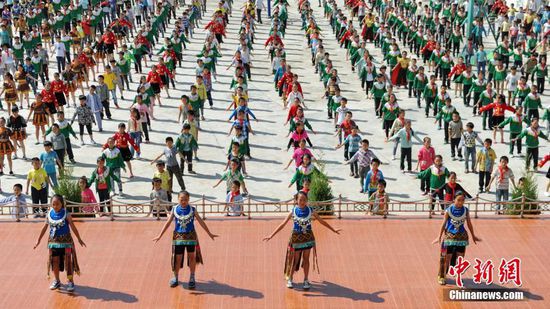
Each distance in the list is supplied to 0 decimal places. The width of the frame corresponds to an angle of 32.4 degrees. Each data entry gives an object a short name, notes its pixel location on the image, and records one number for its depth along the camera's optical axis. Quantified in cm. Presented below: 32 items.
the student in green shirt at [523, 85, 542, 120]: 2752
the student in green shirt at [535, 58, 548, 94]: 3086
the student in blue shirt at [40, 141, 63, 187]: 2152
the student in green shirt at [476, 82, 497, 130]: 2794
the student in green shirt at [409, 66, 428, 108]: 2947
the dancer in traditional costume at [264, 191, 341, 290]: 1520
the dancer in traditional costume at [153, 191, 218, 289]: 1526
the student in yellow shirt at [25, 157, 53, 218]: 2050
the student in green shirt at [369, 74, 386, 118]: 2880
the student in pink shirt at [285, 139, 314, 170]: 2200
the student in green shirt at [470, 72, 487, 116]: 2936
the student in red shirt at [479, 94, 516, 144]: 2656
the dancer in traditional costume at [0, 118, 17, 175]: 2325
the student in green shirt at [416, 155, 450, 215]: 2047
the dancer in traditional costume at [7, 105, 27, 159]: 2436
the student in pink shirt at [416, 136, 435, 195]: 2203
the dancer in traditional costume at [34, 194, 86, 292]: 1519
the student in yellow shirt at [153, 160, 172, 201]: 2014
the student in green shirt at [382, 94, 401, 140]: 2603
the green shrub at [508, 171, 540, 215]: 1945
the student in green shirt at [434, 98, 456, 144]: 2581
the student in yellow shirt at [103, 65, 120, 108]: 2942
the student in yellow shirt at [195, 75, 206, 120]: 2822
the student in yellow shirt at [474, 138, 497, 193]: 2209
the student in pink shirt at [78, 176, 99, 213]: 1941
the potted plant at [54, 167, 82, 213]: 1942
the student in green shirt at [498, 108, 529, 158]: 2498
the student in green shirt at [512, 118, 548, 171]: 2331
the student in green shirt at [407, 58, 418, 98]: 3127
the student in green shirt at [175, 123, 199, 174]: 2341
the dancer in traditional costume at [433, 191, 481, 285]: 1527
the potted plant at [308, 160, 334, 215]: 1936
